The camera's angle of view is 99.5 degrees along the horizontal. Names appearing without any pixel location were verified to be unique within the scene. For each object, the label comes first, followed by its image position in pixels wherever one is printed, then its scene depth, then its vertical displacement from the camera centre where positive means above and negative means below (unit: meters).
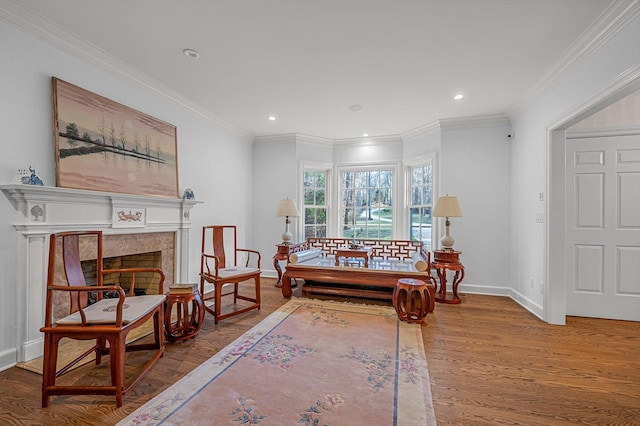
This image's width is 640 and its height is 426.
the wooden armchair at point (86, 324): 1.59 -0.68
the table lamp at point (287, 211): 4.47 +0.02
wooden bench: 3.34 -0.79
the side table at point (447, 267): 3.60 -0.73
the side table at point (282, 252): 4.32 -0.65
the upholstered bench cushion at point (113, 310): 1.64 -0.65
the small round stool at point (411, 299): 2.85 -0.95
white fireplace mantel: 2.04 -0.11
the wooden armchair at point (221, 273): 2.90 -0.71
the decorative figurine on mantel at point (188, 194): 3.54 +0.24
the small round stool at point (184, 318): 2.35 -0.97
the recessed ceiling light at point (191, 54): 2.54 +1.51
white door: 2.96 -0.16
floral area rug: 1.53 -1.15
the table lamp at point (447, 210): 3.62 +0.03
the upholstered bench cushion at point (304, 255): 3.75 -0.65
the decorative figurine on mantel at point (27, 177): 2.04 +0.26
